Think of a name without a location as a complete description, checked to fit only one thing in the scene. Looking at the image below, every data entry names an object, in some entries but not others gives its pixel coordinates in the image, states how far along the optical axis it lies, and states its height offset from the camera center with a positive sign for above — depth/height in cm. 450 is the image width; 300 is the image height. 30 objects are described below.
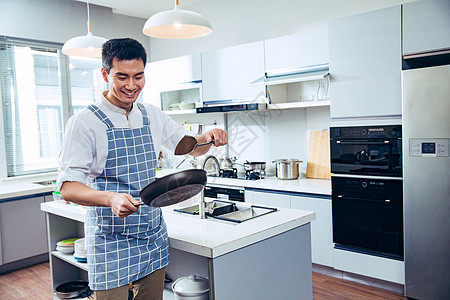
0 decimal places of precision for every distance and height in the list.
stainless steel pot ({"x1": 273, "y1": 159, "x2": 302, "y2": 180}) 393 -42
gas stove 407 -49
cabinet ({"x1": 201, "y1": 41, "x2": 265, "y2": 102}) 407 +63
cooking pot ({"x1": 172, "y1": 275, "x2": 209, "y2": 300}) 184 -75
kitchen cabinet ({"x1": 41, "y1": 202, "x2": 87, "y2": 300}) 288 -79
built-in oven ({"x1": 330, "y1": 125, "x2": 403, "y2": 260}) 304 -52
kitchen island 175 -61
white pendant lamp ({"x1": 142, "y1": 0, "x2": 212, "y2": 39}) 231 +66
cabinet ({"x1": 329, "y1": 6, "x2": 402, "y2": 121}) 300 +48
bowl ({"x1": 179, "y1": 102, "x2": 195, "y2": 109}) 491 +33
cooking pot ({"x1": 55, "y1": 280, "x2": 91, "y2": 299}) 277 -112
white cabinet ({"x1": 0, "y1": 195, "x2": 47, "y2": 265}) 393 -95
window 456 +48
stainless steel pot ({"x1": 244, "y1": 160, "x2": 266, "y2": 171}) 430 -41
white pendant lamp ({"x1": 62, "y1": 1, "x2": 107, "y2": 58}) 281 +65
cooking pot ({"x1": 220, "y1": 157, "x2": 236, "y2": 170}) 463 -40
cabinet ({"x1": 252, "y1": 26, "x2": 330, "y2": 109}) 356 +56
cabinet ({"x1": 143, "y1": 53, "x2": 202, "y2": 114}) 474 +64
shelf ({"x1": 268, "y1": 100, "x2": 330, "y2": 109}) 365 +22
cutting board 390 -29
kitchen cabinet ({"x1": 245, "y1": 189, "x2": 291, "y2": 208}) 366 -67
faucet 223 -45
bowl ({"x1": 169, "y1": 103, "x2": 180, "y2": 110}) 510 +34
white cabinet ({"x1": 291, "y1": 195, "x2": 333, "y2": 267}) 343 -89
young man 161 -16
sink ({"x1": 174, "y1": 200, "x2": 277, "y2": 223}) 230 -49
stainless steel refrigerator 274 -42
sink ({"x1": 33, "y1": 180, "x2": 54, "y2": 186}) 466 -55
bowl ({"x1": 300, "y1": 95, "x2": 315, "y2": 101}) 399 +30
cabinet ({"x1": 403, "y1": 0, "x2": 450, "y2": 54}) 276 +70
